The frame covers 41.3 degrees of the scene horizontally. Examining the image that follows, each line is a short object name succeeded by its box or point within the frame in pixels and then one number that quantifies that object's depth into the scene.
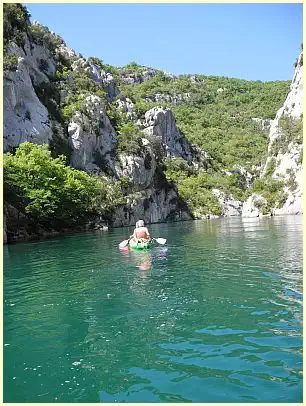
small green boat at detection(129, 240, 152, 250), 24.02
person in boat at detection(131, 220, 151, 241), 24.47
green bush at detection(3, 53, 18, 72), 53.90
